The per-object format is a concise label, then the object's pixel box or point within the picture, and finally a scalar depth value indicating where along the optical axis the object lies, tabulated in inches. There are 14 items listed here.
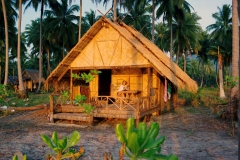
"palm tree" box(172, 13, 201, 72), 1160.8
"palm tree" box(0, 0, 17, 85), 829.6
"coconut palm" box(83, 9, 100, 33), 1277.1
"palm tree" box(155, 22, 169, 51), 1430.5
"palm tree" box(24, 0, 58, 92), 937.1
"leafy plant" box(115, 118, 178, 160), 67.8
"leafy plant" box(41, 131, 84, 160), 77.5
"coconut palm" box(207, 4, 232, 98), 1221.1
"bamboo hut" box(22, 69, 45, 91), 1293.8
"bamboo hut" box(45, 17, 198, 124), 397.1
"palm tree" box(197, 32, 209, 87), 1418.6
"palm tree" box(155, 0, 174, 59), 898.3
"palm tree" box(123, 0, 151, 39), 1160.2
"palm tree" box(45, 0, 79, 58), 1118.8
